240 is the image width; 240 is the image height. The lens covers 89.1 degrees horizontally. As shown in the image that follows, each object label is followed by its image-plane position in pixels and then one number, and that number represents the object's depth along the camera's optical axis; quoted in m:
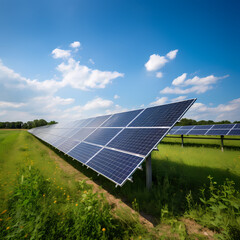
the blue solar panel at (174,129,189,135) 14.96
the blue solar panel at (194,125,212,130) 15.77
